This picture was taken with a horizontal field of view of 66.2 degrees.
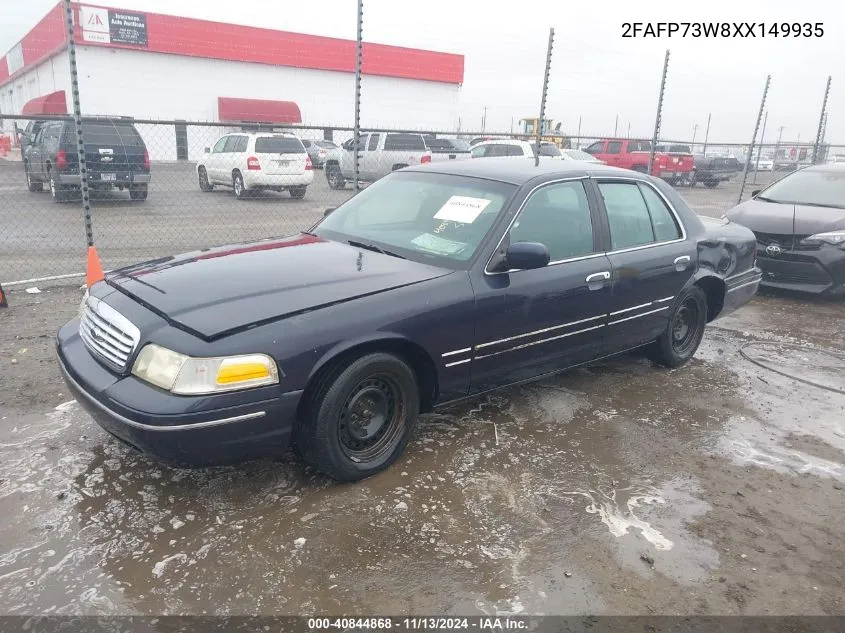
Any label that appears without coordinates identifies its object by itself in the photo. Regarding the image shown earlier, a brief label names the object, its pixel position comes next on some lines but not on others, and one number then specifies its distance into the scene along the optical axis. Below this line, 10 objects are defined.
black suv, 12.13
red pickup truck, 22.92
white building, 31.77
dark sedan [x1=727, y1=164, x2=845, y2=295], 7.25
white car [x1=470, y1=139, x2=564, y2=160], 17.73
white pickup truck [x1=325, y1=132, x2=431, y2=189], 17.95
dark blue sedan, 2.82
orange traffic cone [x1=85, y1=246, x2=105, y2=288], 5.61
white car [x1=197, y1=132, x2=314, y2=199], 14.82
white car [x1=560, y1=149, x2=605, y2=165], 19.20
